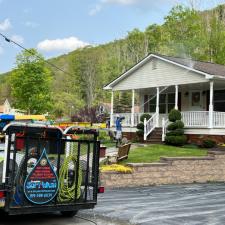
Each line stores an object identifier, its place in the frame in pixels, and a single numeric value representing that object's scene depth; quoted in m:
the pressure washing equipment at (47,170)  7.88
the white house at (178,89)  25.09
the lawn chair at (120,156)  16.88
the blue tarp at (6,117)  8.93
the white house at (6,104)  96.31
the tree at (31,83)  48.62
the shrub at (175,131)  24.42
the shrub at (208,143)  22.84
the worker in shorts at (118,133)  23.61
